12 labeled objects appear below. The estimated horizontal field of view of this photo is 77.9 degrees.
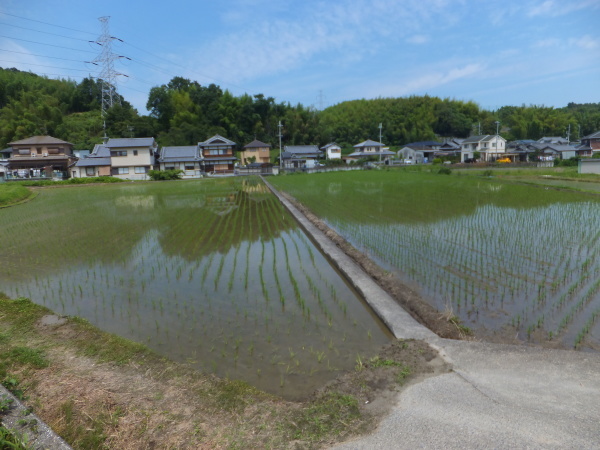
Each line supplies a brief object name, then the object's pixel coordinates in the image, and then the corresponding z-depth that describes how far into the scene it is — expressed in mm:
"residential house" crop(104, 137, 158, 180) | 36406
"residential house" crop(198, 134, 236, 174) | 41244
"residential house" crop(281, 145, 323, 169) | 47906
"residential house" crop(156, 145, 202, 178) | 38719
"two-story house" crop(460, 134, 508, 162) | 46375
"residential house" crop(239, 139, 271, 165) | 46750
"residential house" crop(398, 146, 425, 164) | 53094
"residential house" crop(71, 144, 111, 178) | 36000
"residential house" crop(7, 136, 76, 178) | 36625
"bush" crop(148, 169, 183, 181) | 34875
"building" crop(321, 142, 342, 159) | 53625
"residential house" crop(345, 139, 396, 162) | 52500
